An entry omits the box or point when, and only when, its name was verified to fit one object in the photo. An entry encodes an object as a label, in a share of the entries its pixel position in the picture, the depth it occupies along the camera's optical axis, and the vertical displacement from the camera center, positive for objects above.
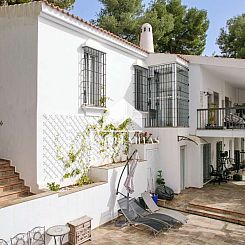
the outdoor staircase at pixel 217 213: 12.12 -4.01
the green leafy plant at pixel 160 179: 15.94 -3.03
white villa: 10.39 +1.22
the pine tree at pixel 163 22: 29.16 +11.50
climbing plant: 11.80 -0.93
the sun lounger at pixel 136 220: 10.70 -3.78
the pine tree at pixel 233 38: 32.78 +11.05
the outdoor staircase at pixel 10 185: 9.55 -2.11
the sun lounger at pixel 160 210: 11.77 -3.80
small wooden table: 9.59 -3.68
